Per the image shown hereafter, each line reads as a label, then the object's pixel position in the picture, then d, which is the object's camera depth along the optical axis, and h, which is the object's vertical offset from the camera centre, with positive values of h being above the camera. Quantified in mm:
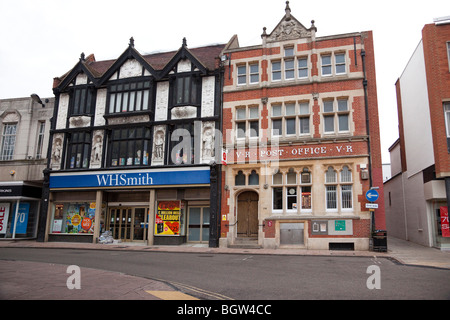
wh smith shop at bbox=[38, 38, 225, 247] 23203 +4435
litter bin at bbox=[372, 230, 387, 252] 18205 -886
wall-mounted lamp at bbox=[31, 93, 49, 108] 28797 +9378
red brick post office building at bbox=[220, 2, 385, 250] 20047 +4689
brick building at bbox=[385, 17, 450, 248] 19359 +5121
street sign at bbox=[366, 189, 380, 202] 18312 +1392
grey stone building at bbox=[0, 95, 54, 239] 26734 +4257
